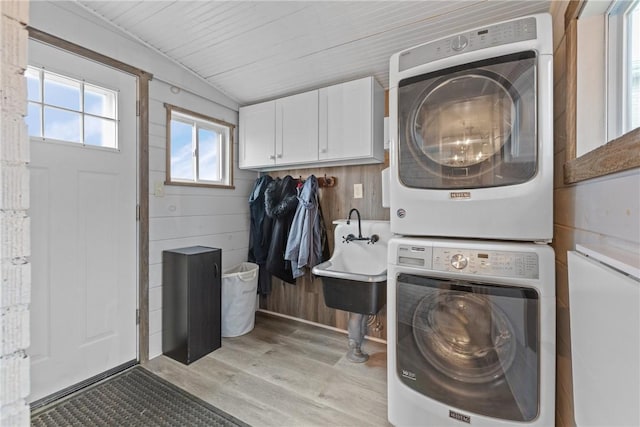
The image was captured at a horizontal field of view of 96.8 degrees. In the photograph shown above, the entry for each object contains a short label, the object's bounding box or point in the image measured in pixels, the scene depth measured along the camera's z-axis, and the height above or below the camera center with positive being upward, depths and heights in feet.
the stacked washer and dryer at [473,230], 3.57 -0.24
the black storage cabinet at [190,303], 6.72 -2.20
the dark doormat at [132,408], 4.90 -3.58
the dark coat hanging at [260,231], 9.08 -0.56
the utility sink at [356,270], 5.89 -1.34
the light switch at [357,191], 8.11 +0.64
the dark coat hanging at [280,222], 8.52 -0.26
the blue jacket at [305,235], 8.00 -0.61
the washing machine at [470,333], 3.49 -1.61
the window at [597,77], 2.90 +1.54
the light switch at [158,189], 7.04 +0.61
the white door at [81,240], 5.30 -0.54
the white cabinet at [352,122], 6.99 +2.34
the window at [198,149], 7.67 +1.90
